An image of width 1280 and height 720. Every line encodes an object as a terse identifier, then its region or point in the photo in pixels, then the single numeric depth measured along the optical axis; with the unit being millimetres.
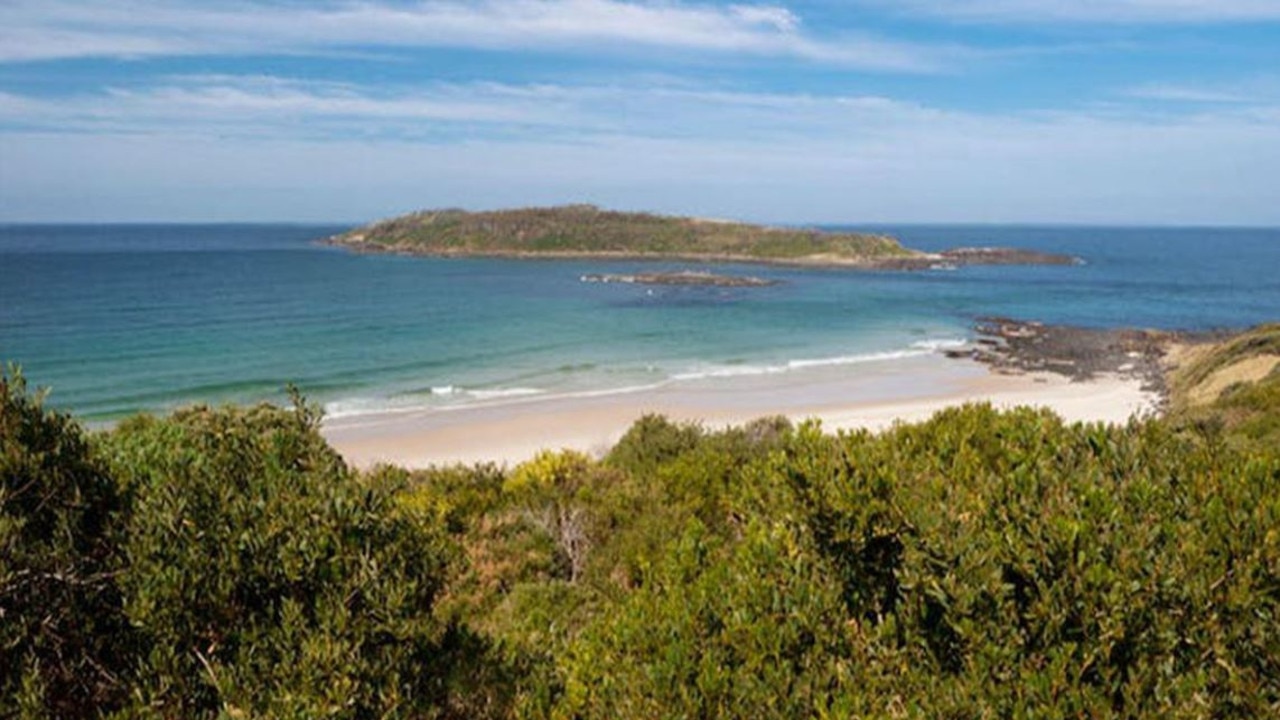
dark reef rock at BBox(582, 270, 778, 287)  100188
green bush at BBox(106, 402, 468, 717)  4566
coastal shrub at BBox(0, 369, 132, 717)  4535
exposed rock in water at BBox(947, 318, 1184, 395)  49250
